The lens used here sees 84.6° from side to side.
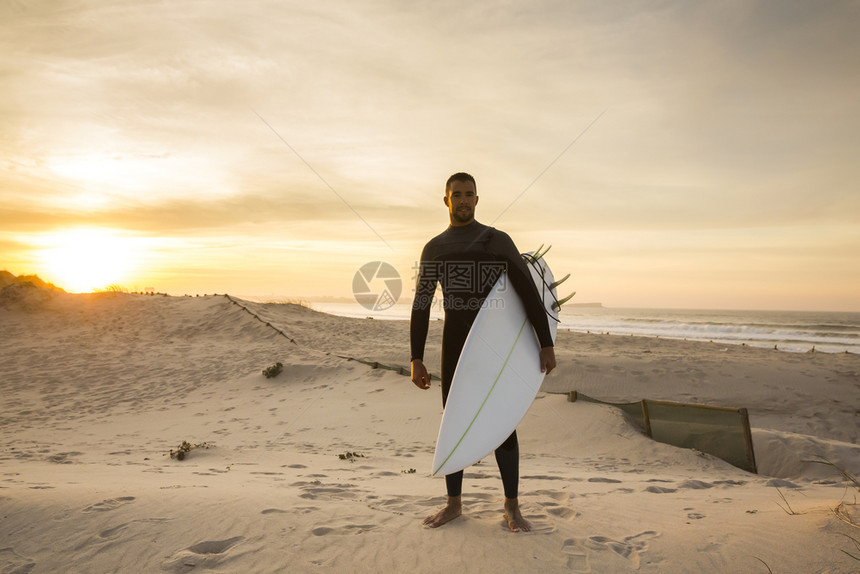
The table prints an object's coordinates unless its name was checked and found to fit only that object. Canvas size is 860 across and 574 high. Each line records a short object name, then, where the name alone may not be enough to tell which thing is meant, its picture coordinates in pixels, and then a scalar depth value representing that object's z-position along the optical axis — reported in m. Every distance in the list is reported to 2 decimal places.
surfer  2.97
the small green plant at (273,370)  9.65
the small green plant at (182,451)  5.34
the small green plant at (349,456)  5.35
